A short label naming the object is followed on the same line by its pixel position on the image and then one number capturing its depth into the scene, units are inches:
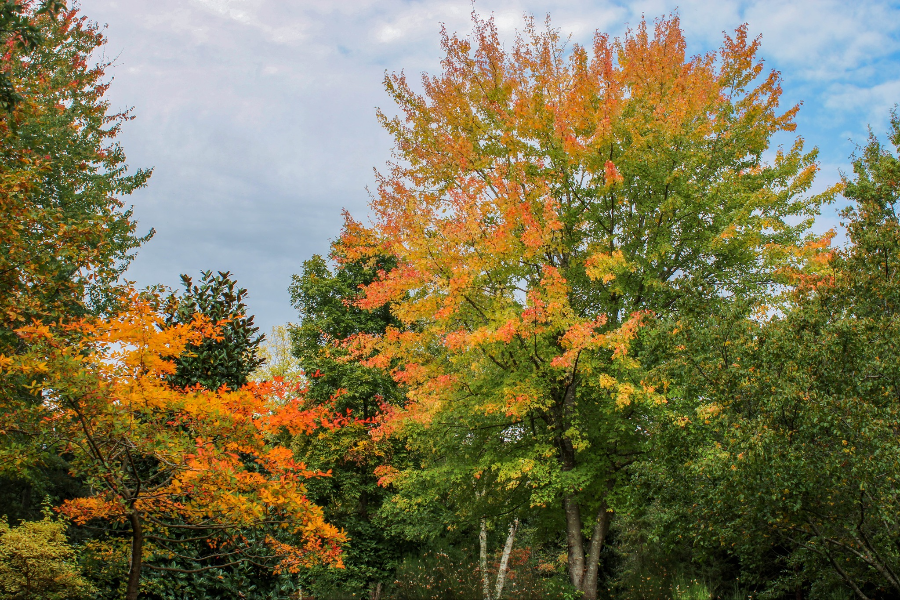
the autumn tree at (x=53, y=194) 251.8
